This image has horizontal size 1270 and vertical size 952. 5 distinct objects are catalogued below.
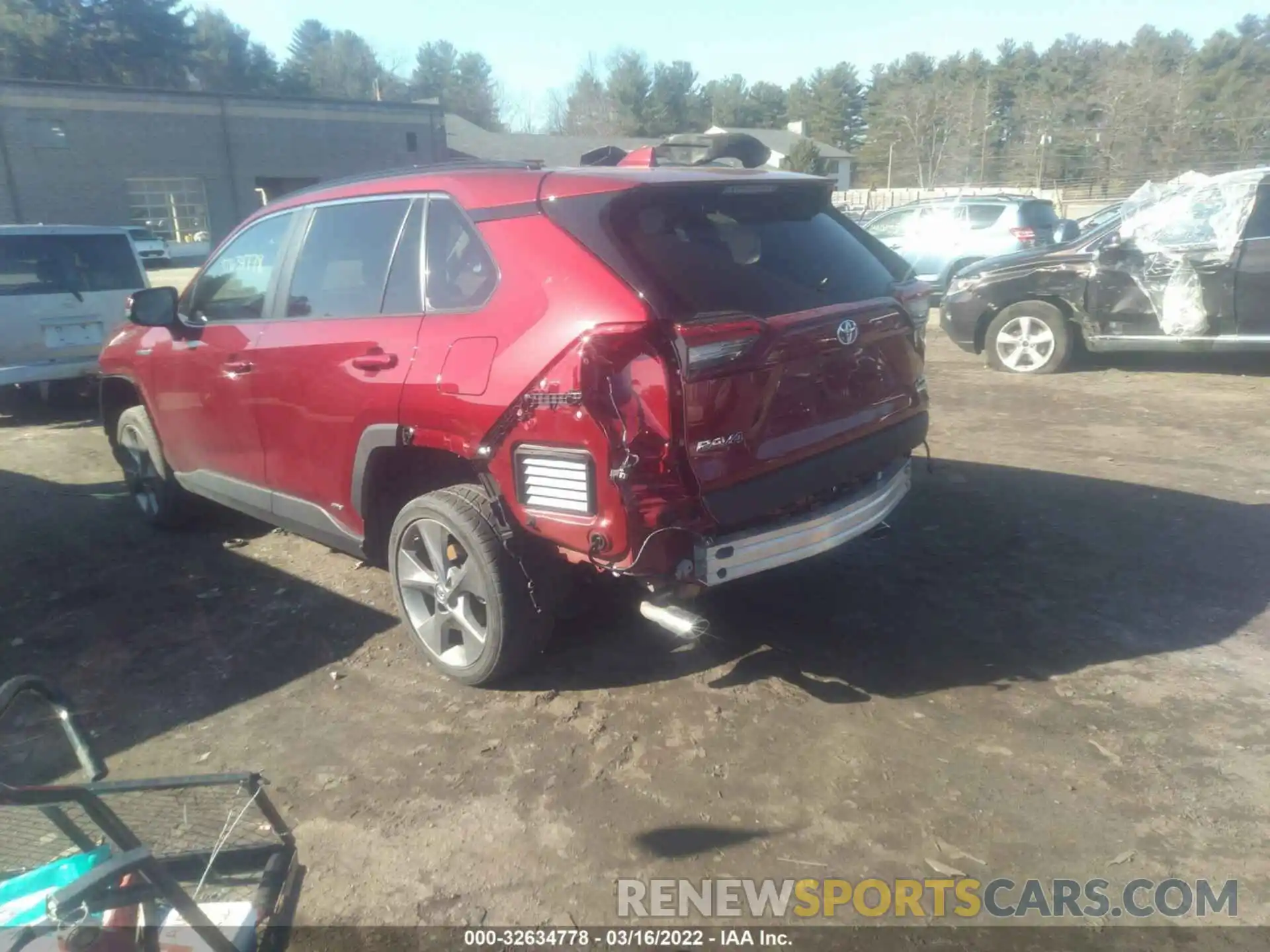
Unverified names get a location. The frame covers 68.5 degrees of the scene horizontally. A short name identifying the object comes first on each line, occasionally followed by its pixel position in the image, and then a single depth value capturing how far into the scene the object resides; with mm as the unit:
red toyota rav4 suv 2959
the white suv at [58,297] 8312
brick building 35562
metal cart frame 1707
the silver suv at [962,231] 14891
